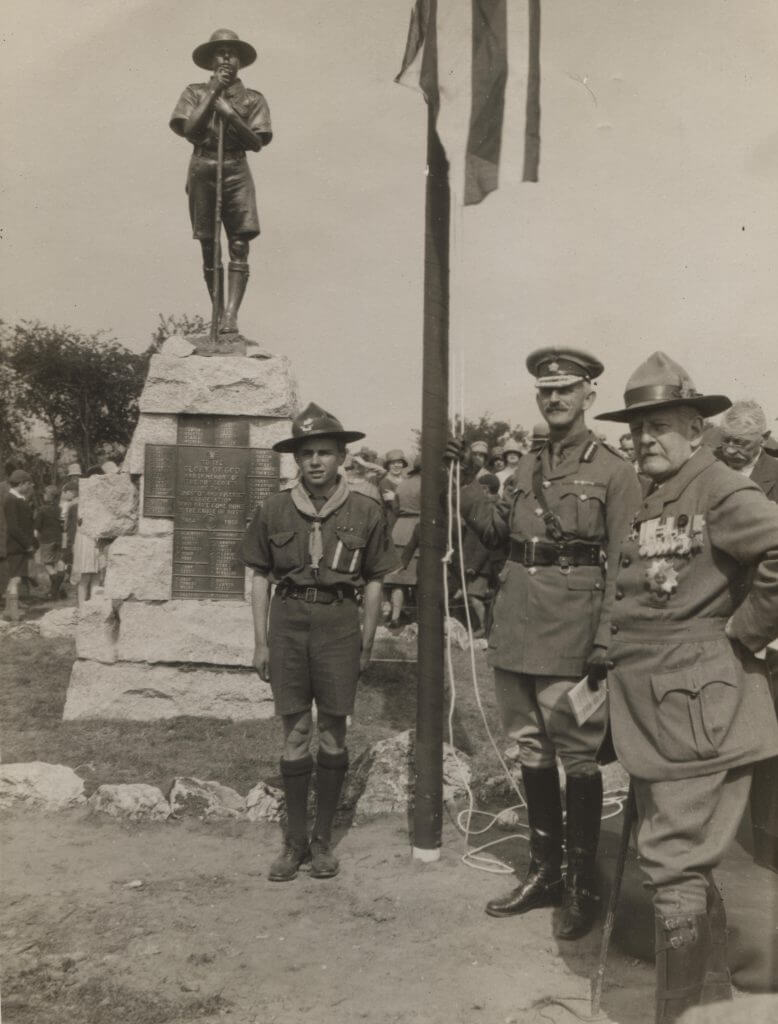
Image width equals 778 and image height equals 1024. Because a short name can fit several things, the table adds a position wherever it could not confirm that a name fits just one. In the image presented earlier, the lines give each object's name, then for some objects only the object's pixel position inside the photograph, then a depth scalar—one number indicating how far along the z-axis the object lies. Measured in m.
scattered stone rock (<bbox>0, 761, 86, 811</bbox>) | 5.00
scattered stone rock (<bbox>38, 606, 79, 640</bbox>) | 9.92
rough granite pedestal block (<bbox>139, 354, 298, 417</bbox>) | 6.74
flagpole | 4.38
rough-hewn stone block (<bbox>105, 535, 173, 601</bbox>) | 6.71
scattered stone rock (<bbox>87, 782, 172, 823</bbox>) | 4.88
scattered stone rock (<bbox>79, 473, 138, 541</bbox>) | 6.73
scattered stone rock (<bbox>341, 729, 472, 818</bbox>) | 5.12
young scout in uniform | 4.32
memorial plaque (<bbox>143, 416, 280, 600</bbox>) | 6.73
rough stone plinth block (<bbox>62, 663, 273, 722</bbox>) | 6.66
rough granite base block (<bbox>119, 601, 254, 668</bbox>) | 6.67
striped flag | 4.09
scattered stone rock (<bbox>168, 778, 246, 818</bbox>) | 4.95
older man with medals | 2.76
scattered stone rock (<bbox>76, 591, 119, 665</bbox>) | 6.68
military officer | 3.83
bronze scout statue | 6.82
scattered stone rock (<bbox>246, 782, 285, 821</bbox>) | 4.95
